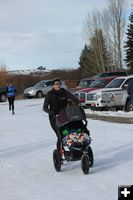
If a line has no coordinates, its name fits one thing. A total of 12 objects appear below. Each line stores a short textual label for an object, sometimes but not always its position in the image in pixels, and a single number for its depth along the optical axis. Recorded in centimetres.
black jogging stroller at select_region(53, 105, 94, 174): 839
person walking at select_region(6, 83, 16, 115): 2581
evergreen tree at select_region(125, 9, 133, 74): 6764
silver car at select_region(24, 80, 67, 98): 4328
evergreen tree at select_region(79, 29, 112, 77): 6962
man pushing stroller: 872
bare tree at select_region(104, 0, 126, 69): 6469
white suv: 2148
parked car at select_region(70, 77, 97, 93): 2949
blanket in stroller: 845
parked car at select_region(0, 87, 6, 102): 4281
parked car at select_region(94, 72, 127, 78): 3434
